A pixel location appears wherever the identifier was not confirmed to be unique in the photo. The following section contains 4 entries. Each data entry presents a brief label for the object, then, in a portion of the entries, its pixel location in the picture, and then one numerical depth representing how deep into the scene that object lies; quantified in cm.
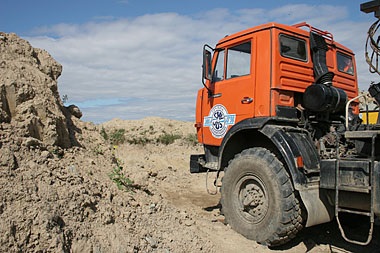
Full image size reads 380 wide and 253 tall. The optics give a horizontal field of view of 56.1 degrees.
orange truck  415
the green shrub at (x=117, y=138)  1466
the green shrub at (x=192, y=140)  1635
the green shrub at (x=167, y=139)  1631
